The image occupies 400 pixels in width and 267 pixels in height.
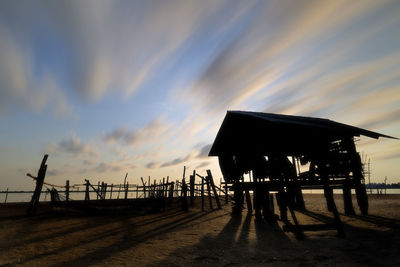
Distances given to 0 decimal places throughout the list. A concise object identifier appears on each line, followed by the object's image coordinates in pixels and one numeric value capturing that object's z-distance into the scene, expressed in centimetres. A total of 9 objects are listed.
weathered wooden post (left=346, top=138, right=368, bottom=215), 1214
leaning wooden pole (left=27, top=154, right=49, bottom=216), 1684
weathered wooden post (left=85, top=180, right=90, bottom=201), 2141
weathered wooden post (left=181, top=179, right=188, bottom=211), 1959
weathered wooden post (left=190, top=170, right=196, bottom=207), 1998
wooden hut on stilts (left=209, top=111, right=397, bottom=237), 1004
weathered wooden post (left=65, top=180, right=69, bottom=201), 2145
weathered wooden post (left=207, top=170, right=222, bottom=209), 1899
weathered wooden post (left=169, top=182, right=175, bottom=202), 2245
